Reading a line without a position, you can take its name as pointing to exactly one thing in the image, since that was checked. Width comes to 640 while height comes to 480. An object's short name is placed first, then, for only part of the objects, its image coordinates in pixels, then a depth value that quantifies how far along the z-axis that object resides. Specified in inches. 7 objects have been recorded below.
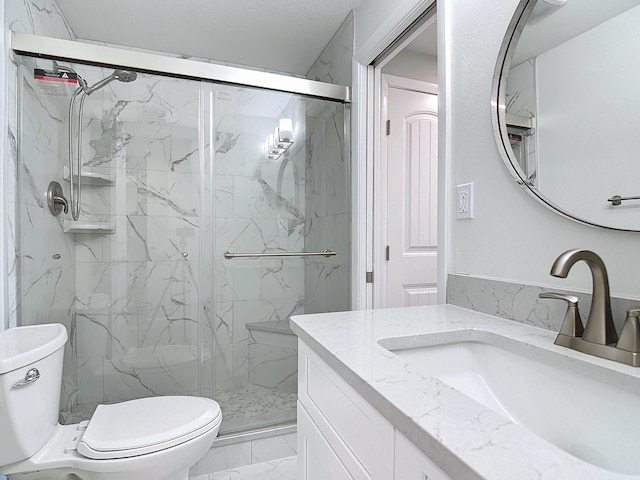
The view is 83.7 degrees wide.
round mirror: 28.0
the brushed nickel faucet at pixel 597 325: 23.6
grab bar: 77.5
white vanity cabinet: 19.1
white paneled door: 83.4
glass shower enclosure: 66.1
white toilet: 42.6
